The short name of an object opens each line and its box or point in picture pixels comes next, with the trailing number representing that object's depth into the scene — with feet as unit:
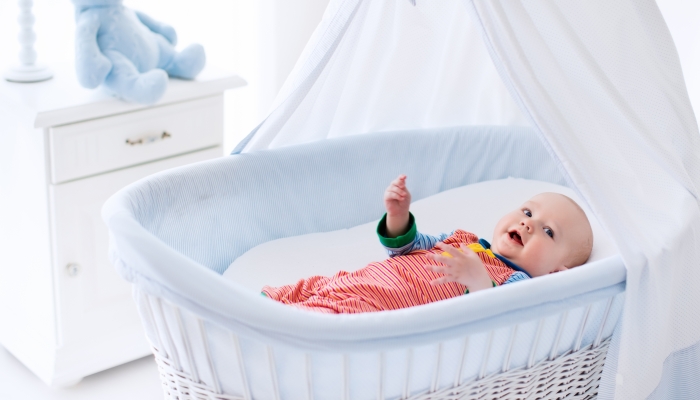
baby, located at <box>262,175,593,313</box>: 10.15
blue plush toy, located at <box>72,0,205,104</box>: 11.43
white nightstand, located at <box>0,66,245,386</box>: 11.40
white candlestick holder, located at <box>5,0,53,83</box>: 11.66
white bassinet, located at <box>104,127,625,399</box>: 9.15
